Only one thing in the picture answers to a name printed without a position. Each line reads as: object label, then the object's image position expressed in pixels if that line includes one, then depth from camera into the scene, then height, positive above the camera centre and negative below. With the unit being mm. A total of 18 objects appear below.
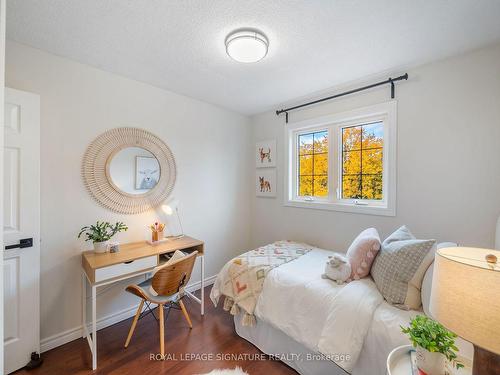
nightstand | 930 -797
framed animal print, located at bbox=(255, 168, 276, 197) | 3170 +70
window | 2271 +301
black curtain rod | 2080 +1014
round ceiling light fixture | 1553 +1015
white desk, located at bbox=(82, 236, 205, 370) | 1696 -638
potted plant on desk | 1962 -425
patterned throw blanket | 1901 -836
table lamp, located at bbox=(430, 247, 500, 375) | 645 -360
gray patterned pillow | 1376 -536
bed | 1312 -895
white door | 1582 -306
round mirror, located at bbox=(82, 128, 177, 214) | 2080 +164
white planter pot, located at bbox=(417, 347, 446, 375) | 886 -700
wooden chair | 1737 -800
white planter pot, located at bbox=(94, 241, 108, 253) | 1956 -532
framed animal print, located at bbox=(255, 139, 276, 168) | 3160 +482
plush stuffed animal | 1697 -631
